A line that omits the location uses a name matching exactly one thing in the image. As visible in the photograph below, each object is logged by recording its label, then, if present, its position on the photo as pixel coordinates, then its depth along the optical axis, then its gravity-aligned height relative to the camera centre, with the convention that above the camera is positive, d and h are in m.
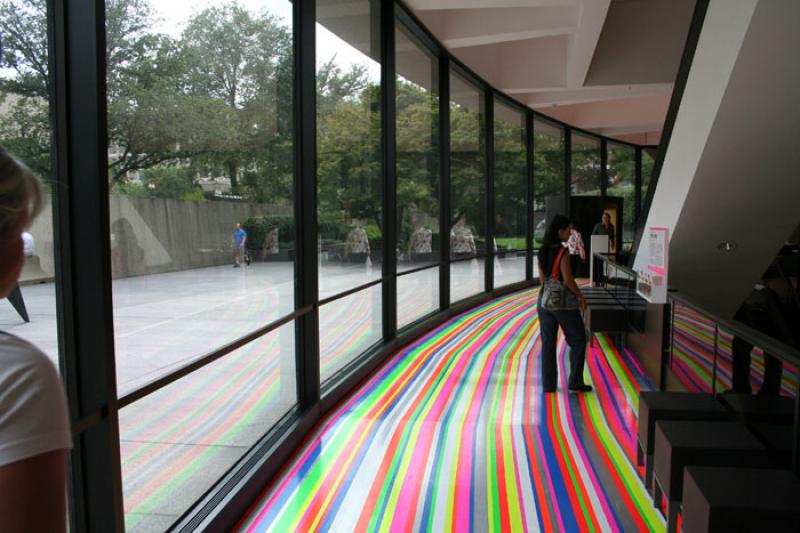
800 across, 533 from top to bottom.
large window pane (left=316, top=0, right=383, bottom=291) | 4.97 +0.83
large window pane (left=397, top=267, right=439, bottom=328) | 7.71 -0.90
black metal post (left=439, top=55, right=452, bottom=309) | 8.76 +1.07
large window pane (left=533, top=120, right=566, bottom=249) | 13.70 +1.31
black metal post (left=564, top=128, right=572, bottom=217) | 15.12 +1.72
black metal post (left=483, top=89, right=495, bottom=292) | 11.05 +1.44
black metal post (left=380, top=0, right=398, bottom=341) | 6.56 +0.76
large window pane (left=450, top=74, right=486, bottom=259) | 9.51 +1.01
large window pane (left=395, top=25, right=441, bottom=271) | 7.34 +1.01
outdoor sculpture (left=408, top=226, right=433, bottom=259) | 7.91 -0.16
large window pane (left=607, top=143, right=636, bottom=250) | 17.68 +1.50
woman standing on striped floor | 5.26 -0.85
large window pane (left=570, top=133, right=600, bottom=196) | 15.70 +1.74
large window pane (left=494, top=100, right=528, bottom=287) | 11.78 +0.76
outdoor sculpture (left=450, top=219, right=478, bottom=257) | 9.70 -0.16
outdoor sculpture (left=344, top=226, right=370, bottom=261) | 5.65 -0.13
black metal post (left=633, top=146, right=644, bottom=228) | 18.81 +1.51
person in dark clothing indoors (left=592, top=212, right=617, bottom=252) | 12.47 +0.00
